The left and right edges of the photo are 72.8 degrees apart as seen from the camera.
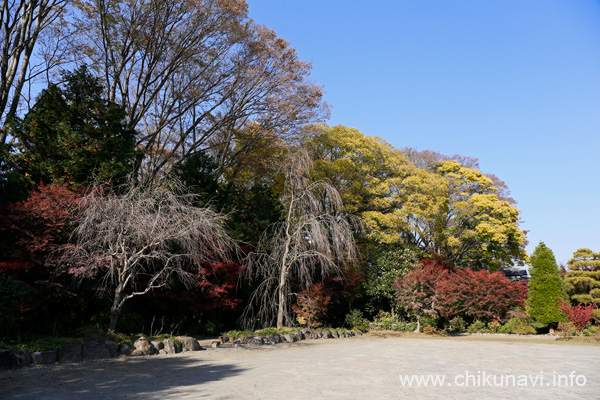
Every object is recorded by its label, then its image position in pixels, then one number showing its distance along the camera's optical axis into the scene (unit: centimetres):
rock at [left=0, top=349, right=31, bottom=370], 643
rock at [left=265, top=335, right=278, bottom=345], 1082
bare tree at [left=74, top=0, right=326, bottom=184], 1293
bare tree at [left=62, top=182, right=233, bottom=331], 845
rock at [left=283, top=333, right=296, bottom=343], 1148
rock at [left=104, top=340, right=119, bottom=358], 788
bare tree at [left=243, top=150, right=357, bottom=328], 1230
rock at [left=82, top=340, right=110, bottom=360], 758
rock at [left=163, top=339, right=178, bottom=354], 869
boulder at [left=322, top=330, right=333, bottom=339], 1308
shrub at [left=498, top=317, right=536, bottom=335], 1439
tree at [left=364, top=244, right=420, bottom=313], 1628
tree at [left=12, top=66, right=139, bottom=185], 1025
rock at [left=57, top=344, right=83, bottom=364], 724
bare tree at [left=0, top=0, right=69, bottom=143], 1154
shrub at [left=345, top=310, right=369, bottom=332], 1583
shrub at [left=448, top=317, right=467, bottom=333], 1573
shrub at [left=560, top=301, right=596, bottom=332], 1262
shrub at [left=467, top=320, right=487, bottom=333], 1538
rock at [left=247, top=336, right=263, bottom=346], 1048
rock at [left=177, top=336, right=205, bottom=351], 916
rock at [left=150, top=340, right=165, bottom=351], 861
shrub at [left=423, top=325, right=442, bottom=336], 1468
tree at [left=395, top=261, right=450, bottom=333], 1475
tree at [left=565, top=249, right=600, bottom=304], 1642
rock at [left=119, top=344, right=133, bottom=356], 808
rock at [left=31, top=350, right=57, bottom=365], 687
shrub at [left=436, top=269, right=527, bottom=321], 1517
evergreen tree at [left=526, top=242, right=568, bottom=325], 1395
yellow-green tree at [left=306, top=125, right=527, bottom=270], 1906
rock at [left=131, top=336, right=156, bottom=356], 827
